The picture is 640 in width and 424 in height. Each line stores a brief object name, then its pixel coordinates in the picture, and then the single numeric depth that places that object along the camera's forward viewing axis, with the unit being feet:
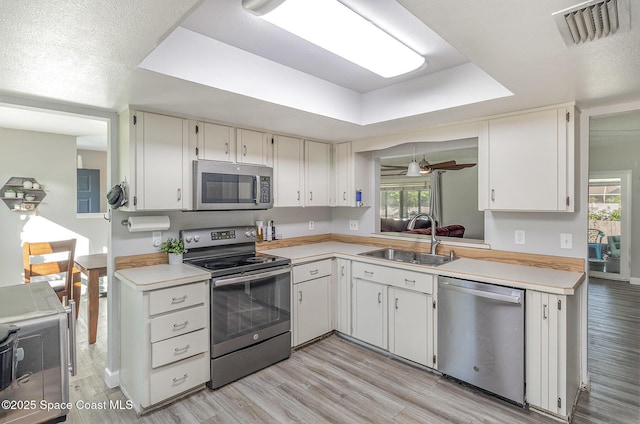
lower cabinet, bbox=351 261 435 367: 8.68
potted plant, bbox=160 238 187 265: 8.87
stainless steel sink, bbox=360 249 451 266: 10.12
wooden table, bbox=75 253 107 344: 10.13
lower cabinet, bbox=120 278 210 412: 7.09
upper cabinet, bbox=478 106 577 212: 7.54
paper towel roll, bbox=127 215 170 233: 8.16
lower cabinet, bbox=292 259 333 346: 9.93
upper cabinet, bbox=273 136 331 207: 10.85
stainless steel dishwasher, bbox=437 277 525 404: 7.11
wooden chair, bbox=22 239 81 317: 11.65
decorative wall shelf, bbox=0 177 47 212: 13.70
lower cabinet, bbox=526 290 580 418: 6.71
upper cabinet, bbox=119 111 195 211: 7.80
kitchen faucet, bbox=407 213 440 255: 10.05
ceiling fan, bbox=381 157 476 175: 12.64
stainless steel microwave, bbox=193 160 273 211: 8.69
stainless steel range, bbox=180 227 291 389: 8.09
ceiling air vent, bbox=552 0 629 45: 3.84
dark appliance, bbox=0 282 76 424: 4.62
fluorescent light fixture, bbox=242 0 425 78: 5.04
